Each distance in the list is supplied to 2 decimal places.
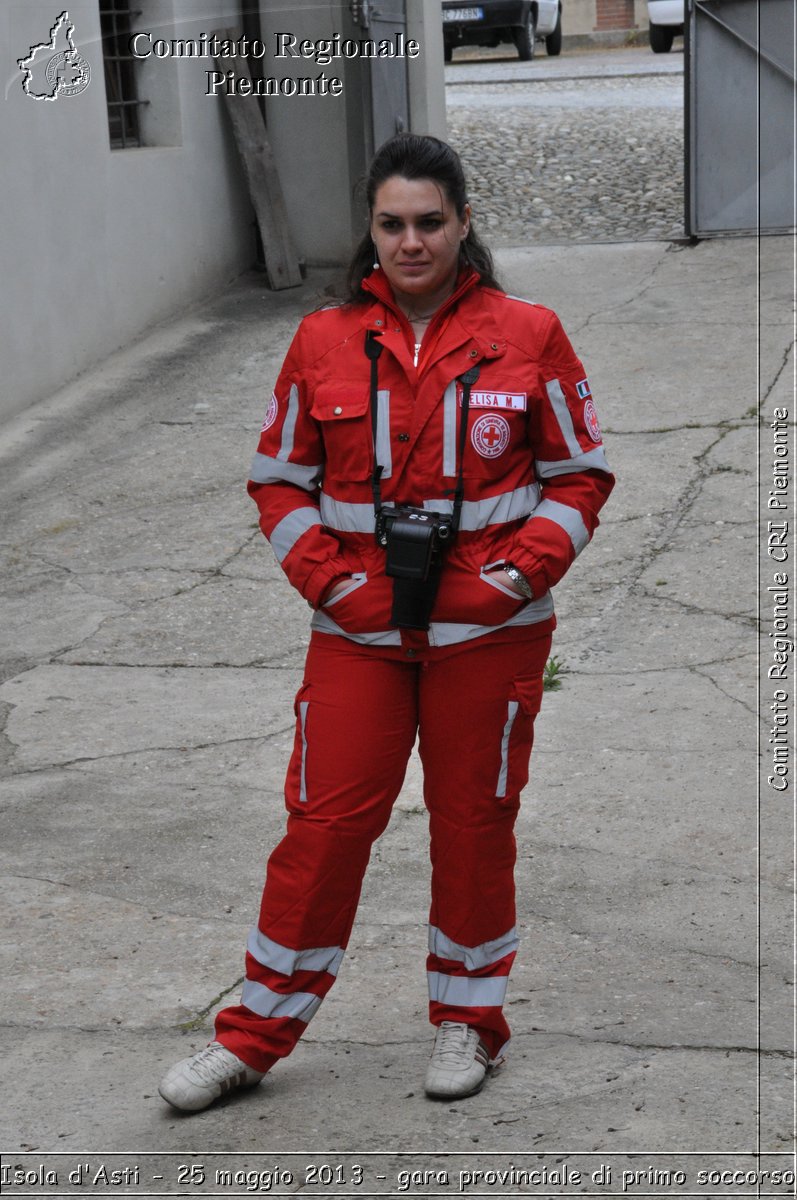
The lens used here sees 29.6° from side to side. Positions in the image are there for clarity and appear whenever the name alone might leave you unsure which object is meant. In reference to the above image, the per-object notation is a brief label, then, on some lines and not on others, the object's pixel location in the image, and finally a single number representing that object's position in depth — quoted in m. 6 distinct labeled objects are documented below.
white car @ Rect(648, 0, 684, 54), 20.84
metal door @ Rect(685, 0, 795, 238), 10.55
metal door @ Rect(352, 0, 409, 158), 10.32
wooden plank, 10.73
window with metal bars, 9.77
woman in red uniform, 2.94
